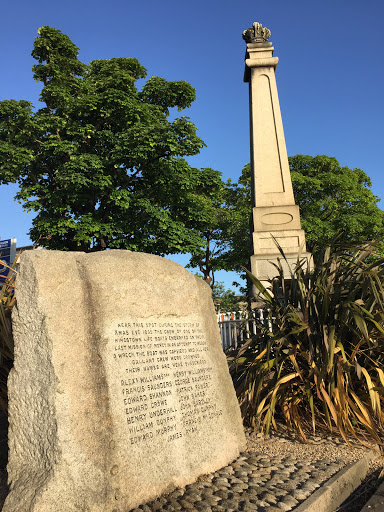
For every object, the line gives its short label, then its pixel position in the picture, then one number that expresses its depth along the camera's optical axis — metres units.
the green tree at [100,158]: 13.97
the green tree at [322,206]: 20.53
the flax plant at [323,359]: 3.75
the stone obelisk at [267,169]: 8.12
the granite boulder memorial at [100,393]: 2.32
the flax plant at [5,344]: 3.46
